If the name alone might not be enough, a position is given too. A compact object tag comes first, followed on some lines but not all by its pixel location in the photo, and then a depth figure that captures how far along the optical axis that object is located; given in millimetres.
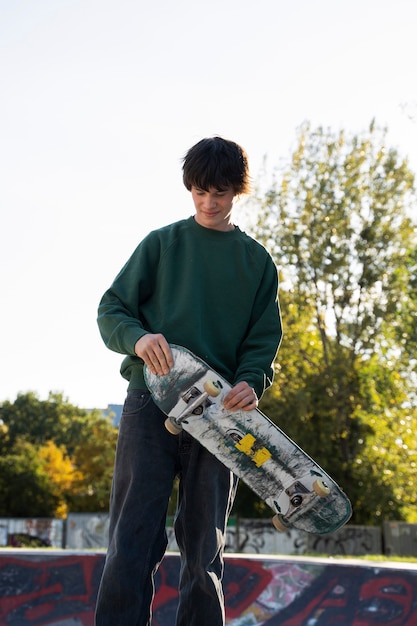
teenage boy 3137
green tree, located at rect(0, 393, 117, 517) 52688
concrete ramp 6330
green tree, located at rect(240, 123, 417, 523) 29484
